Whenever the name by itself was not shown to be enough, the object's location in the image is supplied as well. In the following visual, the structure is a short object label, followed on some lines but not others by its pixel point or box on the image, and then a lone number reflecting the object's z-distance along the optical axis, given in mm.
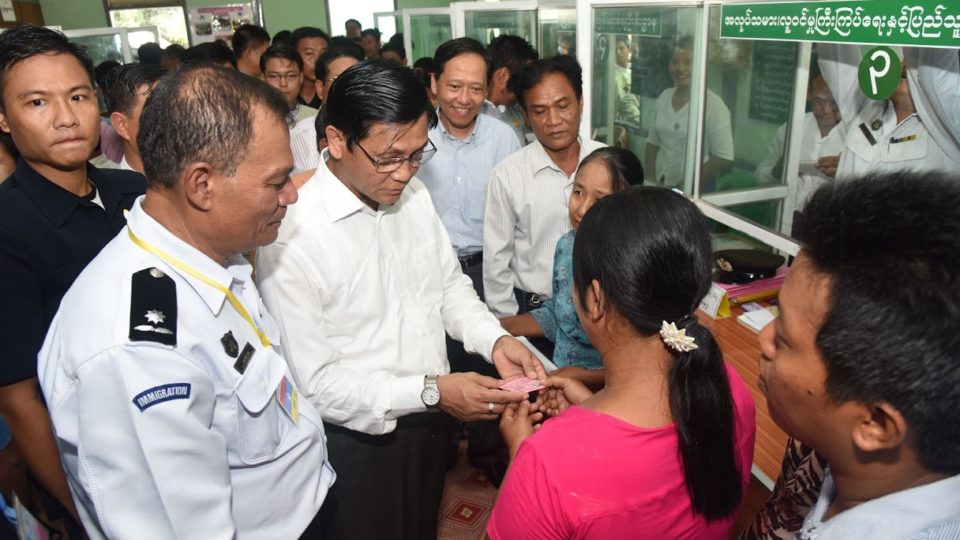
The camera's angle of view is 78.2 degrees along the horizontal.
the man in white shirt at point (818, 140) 2121
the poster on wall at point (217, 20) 10008
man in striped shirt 2506
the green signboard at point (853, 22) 1471
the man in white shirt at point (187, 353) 881
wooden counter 1562
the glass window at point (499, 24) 4340
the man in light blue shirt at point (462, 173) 2986
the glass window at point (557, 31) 3654
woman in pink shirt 927
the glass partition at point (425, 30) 6316
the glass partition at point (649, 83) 2783
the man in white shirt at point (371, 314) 1433
